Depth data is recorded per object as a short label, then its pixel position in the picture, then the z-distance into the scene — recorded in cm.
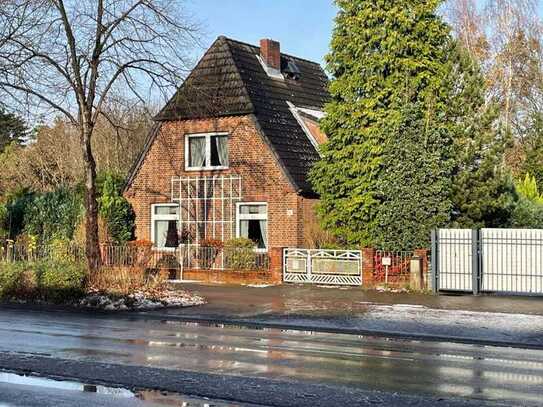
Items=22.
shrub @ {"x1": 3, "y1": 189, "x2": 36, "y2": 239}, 3572
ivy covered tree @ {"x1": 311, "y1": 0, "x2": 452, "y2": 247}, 2464
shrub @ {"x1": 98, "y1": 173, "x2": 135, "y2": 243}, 3156
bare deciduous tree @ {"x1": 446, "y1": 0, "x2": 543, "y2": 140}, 4216
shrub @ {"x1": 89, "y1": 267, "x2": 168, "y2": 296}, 2012
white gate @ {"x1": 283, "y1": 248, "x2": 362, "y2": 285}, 2377
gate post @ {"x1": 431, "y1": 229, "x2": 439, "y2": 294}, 2206
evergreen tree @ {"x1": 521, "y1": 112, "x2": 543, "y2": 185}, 4125
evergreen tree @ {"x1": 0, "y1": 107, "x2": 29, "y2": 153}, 3000
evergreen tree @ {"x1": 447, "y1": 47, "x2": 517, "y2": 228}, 2475
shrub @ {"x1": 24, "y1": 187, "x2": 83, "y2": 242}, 3341
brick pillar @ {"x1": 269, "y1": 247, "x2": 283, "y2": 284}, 2497
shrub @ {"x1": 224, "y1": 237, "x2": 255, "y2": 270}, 2636
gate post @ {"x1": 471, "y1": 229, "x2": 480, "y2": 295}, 2156
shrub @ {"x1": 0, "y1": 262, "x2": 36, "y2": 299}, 2089
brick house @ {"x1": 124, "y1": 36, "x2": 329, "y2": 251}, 2917
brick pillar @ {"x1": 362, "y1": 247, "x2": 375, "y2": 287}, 2334
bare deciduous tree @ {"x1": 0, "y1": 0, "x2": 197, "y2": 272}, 2127
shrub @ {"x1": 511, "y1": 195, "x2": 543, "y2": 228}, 2814
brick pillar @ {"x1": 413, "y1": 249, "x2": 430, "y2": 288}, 2241
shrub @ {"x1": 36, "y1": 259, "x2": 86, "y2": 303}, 2011
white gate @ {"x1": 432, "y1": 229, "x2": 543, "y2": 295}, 2131
